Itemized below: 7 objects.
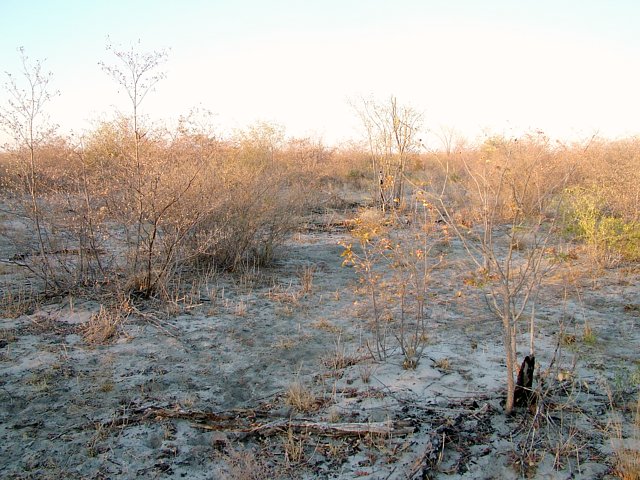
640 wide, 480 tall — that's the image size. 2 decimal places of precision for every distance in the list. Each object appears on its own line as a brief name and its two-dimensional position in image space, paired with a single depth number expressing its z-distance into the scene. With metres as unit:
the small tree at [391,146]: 11.75
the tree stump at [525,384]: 3.06
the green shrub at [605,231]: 6.62
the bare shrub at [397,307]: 3.87
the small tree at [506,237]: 2.94
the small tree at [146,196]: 5.00
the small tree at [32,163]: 5.03
